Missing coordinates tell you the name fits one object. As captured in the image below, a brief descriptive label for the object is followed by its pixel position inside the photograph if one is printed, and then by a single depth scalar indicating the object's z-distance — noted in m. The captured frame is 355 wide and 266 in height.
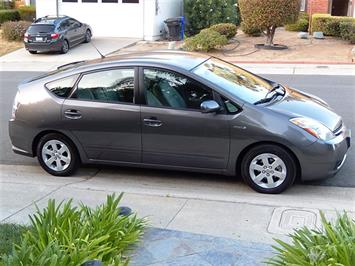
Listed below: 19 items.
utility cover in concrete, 4.90
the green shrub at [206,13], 25.33
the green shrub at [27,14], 31.78
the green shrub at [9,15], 30.36
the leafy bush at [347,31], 20.44
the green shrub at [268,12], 18.95
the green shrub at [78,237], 3.55
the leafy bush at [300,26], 24.39
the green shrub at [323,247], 3.44
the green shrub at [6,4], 35.43
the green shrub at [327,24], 21.98
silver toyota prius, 5.92
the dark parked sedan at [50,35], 22.21
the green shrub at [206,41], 20.14
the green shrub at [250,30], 20.50
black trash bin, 24.89
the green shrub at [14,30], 25.47
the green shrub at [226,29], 21.67
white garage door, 26.02
